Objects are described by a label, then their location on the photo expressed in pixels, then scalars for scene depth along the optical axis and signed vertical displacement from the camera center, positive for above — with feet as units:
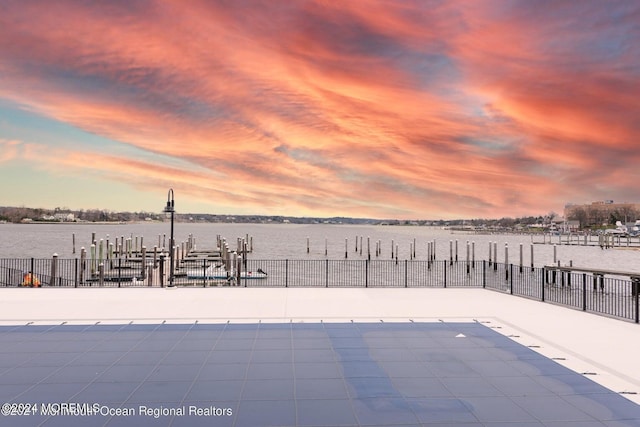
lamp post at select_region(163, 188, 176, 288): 93.82 +4.01
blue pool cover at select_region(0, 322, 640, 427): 25.45 -10.13
